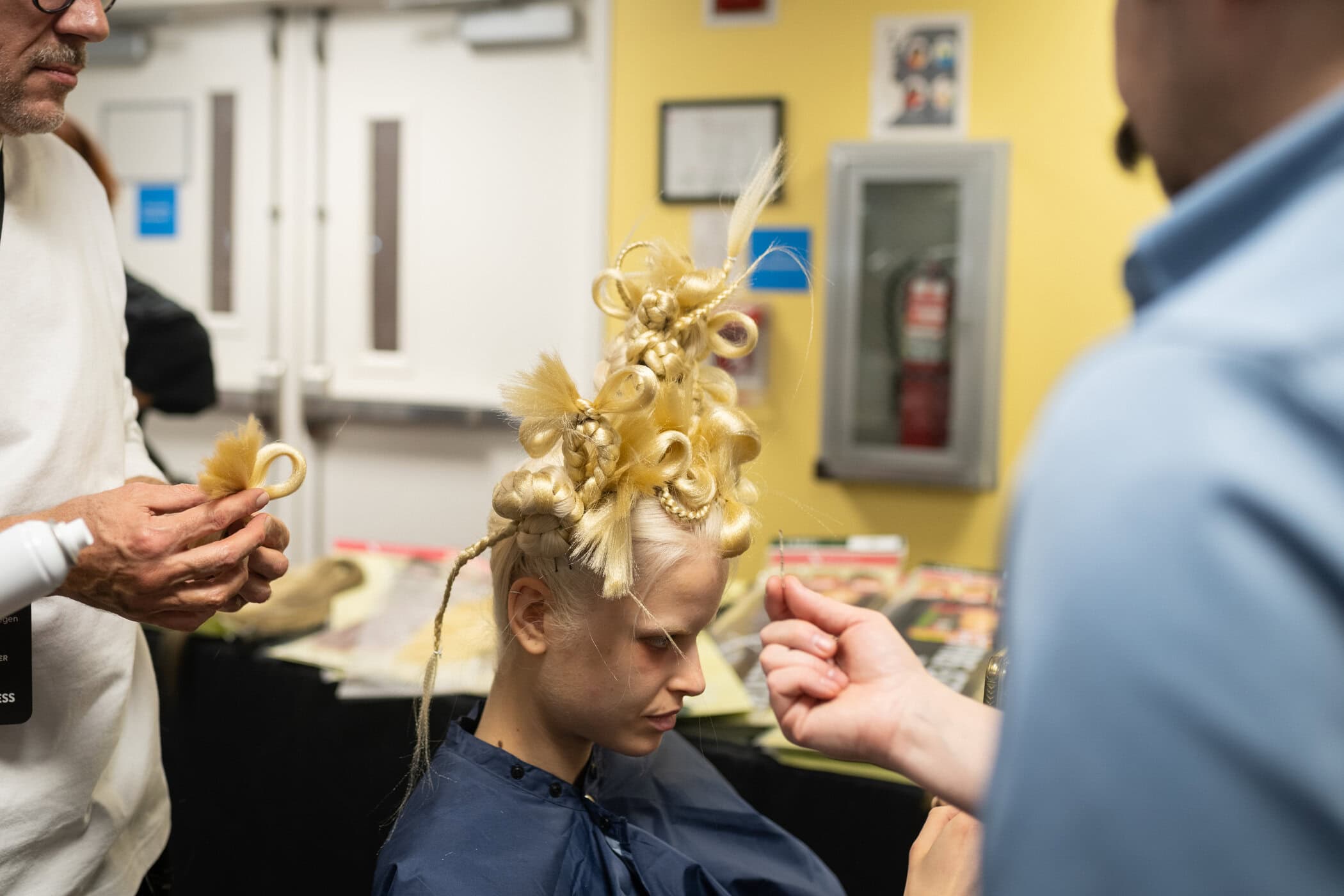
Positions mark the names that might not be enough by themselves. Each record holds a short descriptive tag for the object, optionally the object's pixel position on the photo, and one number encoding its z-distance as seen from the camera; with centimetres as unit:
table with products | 177
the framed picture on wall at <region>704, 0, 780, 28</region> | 351
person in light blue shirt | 44
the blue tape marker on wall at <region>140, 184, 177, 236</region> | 435
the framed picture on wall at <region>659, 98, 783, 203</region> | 354
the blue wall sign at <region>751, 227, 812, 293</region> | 355
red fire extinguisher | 340
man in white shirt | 116
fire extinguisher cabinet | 335
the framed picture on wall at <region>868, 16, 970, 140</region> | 338
